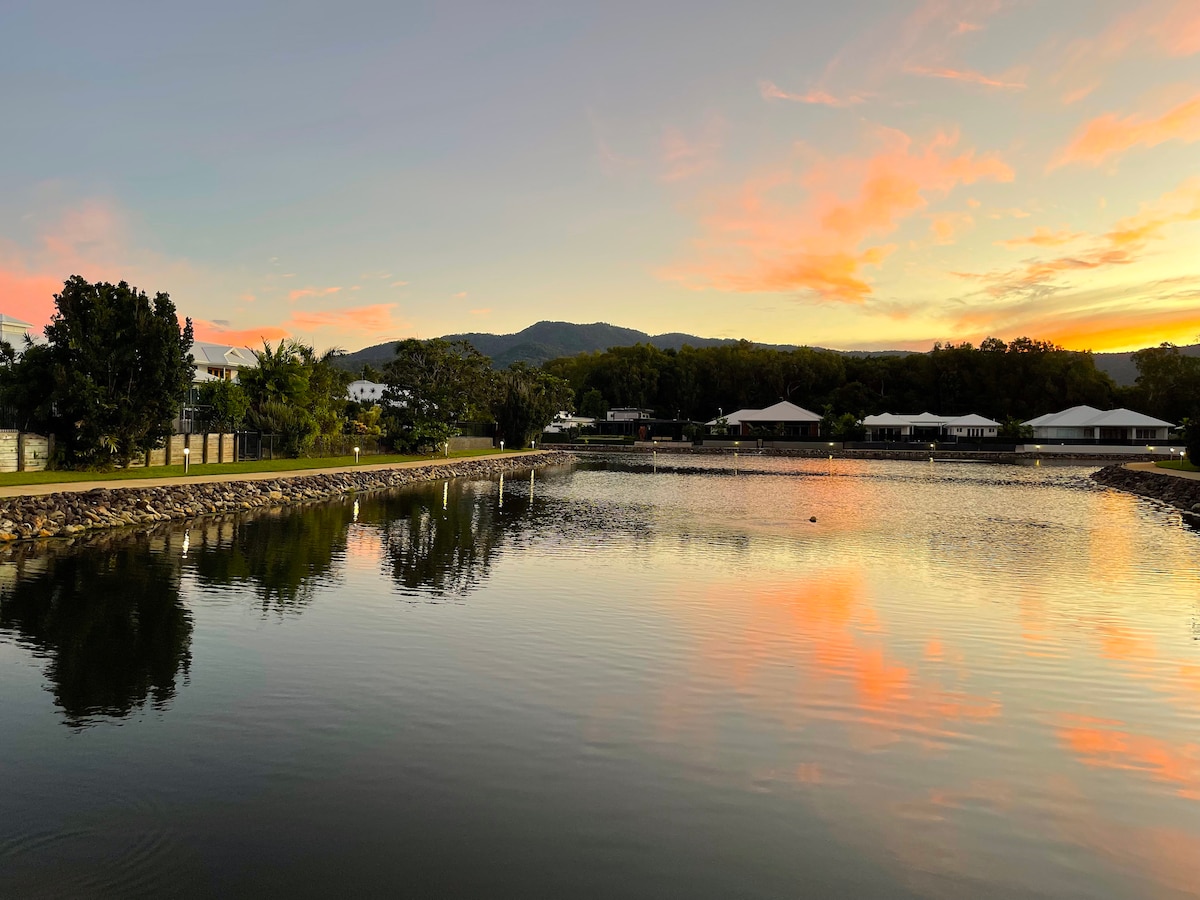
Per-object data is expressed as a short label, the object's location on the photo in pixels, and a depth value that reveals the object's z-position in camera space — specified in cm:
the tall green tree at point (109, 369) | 3120
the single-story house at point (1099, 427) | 8419
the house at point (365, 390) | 12446
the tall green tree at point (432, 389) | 6197
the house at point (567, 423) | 11406
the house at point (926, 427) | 9238
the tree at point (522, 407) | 8062
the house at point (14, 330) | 5211
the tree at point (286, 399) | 4706
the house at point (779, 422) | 9744
